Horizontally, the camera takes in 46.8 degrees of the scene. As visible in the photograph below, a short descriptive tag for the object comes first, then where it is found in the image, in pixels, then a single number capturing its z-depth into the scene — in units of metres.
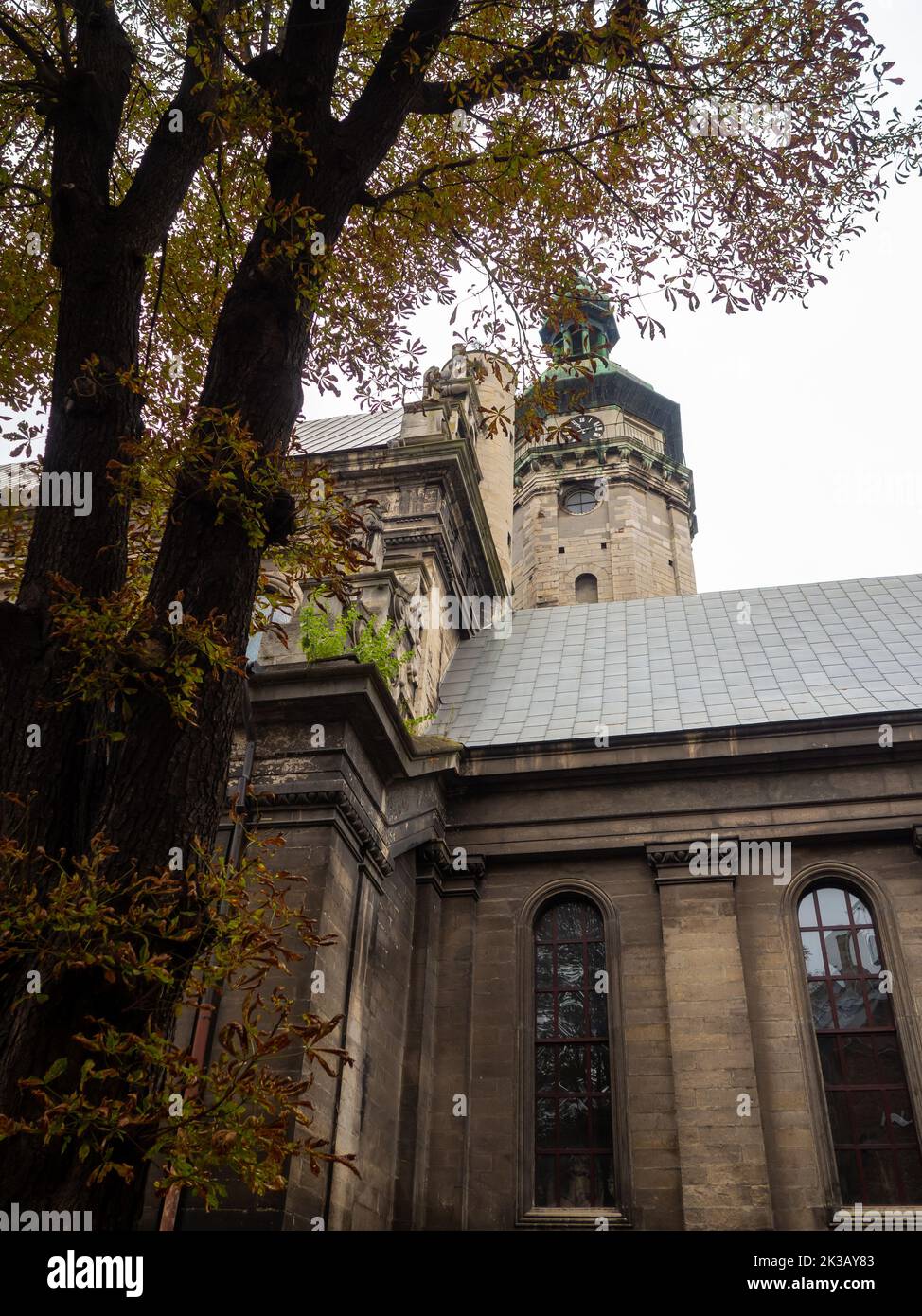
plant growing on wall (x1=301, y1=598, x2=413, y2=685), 10.94
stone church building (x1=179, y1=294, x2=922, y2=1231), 10.38
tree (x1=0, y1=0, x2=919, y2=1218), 4.80
